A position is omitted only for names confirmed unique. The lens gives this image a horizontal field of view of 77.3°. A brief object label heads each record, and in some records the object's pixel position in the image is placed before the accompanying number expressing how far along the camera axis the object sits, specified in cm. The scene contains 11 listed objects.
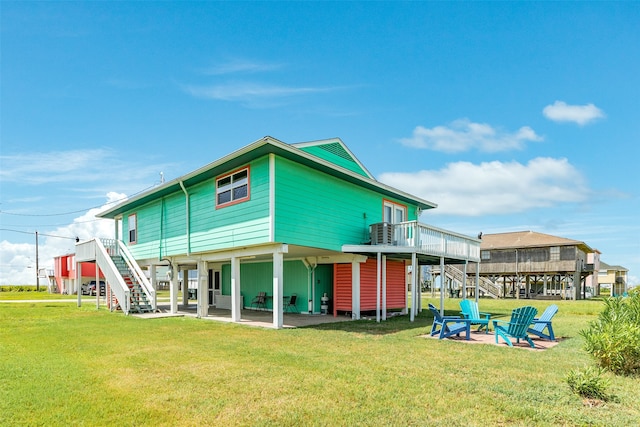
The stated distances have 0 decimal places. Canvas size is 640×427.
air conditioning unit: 1540
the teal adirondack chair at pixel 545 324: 1042
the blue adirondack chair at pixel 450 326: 1048
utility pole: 5172
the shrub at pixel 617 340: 665
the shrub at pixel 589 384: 541
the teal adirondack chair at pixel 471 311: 1171
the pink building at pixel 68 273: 4388
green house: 1266
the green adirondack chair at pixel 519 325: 950
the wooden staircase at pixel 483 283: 3891
